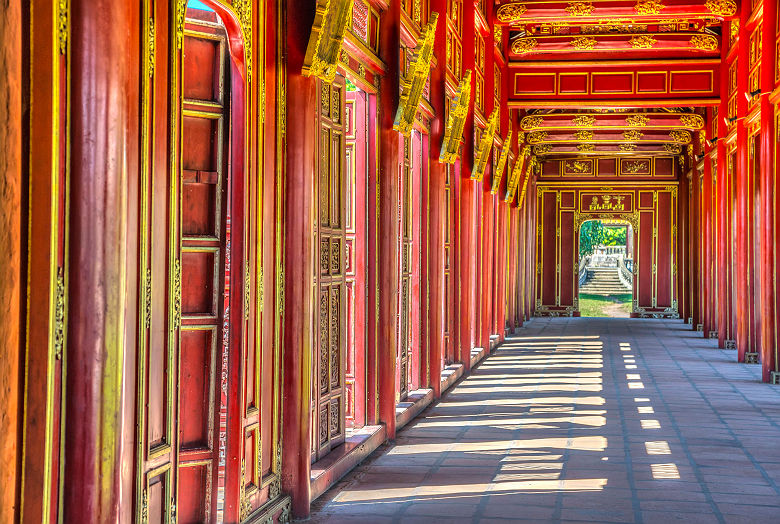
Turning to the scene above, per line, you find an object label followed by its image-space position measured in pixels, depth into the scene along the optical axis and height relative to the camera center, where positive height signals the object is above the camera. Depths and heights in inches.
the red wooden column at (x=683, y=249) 799.1 +27.8
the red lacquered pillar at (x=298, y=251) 165.8 +4.8
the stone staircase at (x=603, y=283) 1435.8 -7.9
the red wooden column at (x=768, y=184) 386.0 +40.9
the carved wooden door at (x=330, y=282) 202.1 -1.2
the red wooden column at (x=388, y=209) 245.3 +18.9
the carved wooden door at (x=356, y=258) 237.3 +5.1
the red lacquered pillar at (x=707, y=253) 598.9 +17.3
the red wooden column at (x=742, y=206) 458.6 +37.2
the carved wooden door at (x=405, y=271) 302.4 +2.2
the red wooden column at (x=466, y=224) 412.8 +24.9
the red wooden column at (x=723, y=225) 530.9 +31.7
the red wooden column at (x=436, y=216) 331.0 +22.9
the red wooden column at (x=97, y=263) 94.6 +1.4
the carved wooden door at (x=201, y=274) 140.9 +0.4
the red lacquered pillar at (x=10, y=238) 84.7 +3.6
